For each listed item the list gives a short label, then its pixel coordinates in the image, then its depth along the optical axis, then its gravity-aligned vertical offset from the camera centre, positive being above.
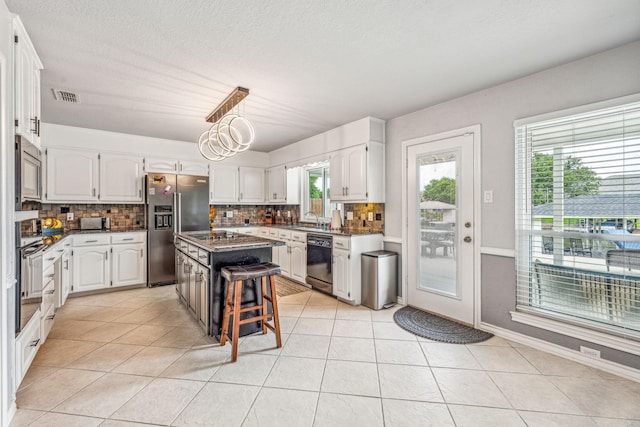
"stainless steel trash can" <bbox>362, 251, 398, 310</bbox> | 3.54 -0.80
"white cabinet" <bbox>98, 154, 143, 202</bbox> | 4.44 +0.57
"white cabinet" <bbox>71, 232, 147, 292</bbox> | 4.03 -0.66
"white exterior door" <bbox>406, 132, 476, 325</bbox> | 3.07 -0.14
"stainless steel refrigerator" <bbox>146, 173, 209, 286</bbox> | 4.51 -0.01
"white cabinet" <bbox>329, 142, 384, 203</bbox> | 3.82 +0.55
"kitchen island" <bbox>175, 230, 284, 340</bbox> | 2.66 -0.52
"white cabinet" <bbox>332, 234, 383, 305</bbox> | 3.70 -0.64
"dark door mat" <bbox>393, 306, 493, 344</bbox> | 2.76 -1.16
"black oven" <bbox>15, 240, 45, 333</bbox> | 1.84 -0.46
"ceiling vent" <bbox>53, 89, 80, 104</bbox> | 2.98 +1.25
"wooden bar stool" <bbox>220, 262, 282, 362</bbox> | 2.40 -0.72
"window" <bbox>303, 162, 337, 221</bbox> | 5.38 +0.43
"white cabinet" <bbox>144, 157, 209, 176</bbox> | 4.79 +0.82
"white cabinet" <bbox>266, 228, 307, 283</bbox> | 4.55 -0.66
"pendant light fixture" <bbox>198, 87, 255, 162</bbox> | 2.85 +1.18
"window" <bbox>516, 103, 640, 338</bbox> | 2.14 -0.04
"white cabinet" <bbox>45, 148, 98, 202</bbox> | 4.12 +0.57
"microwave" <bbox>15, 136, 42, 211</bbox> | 1.83 +0.30
